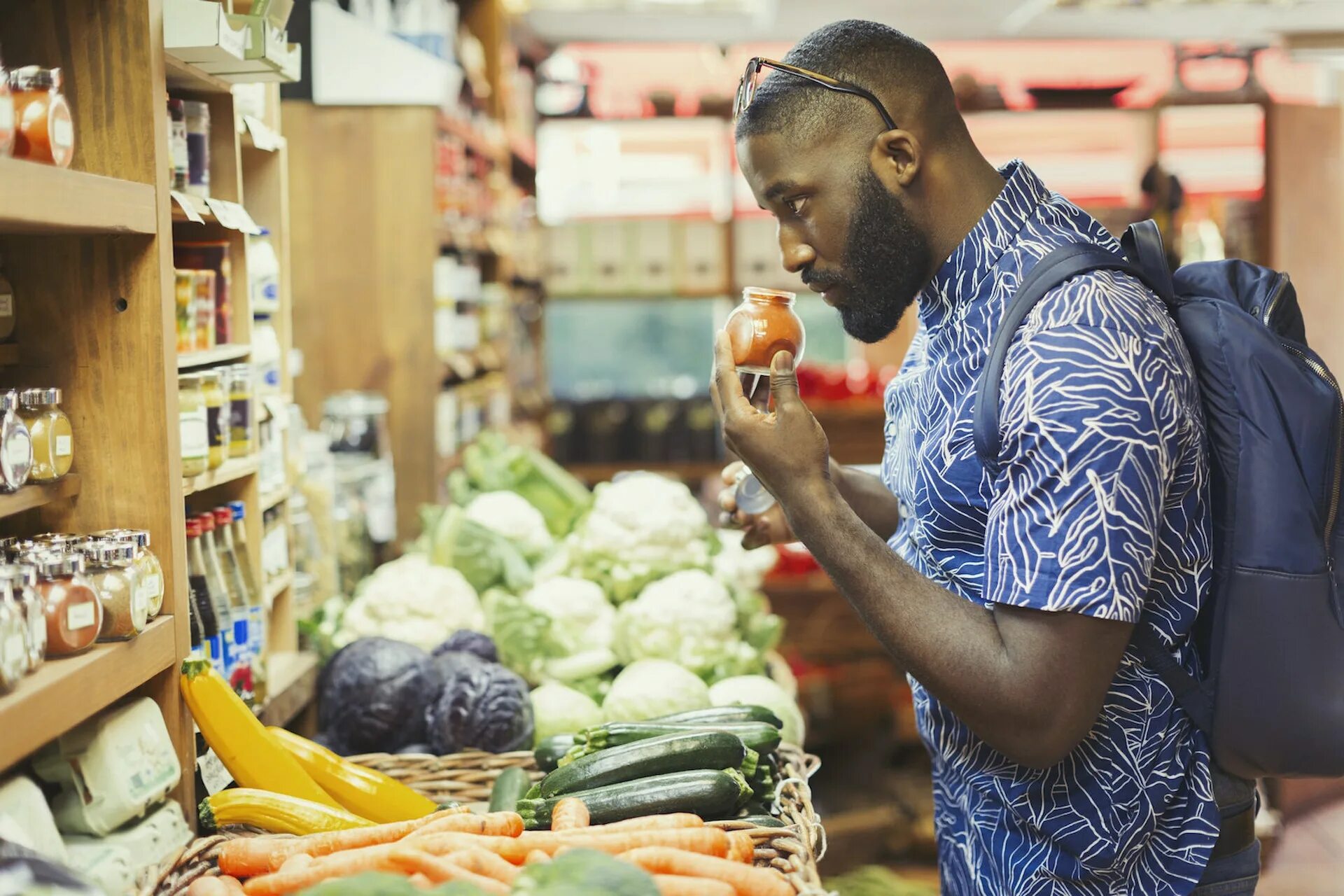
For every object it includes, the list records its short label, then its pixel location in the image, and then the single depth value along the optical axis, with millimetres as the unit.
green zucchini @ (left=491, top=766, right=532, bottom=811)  1823
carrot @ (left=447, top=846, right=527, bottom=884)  1384
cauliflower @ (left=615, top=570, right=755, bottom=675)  2531
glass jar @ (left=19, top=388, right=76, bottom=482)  1359
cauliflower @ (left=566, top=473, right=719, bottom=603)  2871
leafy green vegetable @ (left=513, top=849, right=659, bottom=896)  1167
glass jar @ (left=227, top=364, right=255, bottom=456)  1974
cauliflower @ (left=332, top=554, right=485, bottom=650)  2621
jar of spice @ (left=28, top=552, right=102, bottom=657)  1258
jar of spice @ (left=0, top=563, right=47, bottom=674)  1195
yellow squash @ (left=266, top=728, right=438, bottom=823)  1778
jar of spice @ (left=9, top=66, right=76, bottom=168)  1203
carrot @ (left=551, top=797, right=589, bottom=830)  1571
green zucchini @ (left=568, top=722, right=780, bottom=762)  1826
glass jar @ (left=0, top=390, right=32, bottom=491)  1267
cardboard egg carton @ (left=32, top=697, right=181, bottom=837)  1368
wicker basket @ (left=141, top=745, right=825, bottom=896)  1453
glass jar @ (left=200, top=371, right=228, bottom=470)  1817
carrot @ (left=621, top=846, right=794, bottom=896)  1403
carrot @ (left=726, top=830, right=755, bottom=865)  1494
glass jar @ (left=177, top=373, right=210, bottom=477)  1689
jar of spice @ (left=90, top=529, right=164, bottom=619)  1432
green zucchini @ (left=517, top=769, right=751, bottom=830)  1616
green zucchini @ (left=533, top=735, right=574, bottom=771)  1964
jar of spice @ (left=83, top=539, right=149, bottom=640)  1367
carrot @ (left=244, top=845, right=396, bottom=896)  1423
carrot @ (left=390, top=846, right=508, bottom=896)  1336
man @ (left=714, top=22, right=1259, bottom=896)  1335
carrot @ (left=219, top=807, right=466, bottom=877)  1474
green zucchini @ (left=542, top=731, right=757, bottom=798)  1718
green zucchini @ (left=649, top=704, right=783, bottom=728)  1944
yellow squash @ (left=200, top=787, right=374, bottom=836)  1585
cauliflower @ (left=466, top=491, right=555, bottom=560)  3287
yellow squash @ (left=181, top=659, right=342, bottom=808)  1569
